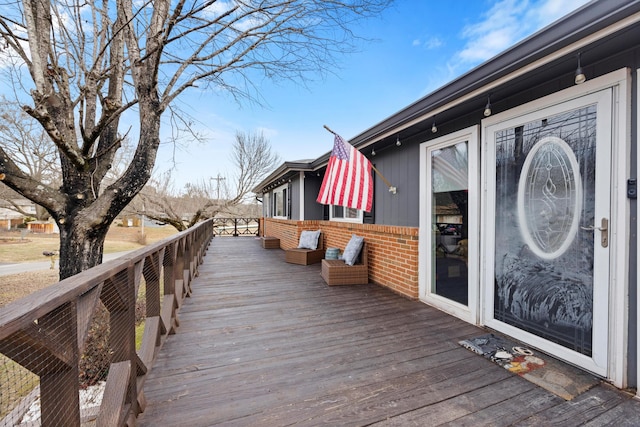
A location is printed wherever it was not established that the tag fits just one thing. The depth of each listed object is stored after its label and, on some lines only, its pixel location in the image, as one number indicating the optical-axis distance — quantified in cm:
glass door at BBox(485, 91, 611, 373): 189
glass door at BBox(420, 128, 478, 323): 288
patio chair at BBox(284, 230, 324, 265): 595
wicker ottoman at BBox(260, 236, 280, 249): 877
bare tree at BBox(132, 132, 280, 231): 1445
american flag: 371
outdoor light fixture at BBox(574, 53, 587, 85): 174
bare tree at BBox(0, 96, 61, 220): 776
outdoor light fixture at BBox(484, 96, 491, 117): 247
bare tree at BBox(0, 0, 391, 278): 362
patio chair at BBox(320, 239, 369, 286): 421
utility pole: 1819
